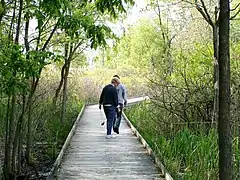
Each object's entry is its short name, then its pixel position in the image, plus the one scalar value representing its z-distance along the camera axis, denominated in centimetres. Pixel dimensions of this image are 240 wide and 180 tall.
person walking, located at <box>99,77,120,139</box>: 1198
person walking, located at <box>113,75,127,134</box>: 1290
